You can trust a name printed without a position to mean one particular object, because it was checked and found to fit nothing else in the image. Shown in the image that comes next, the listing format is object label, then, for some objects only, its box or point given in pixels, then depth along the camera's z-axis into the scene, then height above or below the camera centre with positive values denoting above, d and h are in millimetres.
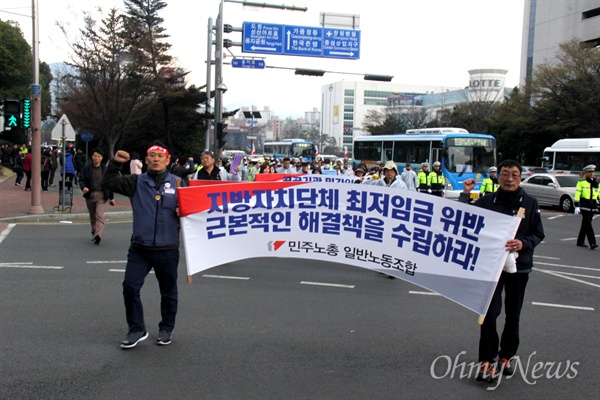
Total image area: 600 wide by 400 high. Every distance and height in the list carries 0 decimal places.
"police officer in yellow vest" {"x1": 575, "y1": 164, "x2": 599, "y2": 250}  13305 -1017
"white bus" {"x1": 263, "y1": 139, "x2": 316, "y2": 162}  50706 -374
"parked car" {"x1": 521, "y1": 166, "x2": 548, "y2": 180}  37716 -1195
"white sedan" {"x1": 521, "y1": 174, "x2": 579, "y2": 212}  23047 -1460
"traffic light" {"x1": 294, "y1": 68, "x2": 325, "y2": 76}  24188 +3008
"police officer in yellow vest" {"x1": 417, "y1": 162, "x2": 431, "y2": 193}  19203 -1081
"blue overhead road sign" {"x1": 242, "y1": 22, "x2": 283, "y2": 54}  23141 +4146
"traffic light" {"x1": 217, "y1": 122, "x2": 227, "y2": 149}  22641 +373
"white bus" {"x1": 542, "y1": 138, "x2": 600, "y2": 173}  28469 -75
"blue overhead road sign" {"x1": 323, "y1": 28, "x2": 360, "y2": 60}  23359 +4057
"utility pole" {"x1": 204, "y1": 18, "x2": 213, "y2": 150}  25969 +3480
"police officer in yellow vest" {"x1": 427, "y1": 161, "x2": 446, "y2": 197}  18922 -1022
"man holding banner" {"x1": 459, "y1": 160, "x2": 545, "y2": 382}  4949 -1136
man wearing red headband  5445 -901
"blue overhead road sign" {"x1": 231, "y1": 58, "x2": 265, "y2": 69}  24344 +3313
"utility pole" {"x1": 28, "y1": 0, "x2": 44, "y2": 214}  16359 +392
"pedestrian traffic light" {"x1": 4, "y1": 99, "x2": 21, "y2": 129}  15906 +620
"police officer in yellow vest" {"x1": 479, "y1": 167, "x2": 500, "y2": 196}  14695 -857
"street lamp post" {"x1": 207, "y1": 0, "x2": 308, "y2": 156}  23000 +3128
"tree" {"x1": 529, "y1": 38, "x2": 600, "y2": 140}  38781 +4170
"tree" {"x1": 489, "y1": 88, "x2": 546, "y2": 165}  46156 +1709
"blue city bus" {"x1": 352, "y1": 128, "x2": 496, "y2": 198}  26391 -155
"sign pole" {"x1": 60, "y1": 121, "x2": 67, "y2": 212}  16856 -1142
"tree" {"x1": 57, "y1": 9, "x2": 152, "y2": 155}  25203 +2658
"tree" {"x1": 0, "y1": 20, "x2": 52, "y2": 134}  43469 +5677
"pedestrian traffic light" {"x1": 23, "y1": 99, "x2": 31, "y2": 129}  16208 +650
